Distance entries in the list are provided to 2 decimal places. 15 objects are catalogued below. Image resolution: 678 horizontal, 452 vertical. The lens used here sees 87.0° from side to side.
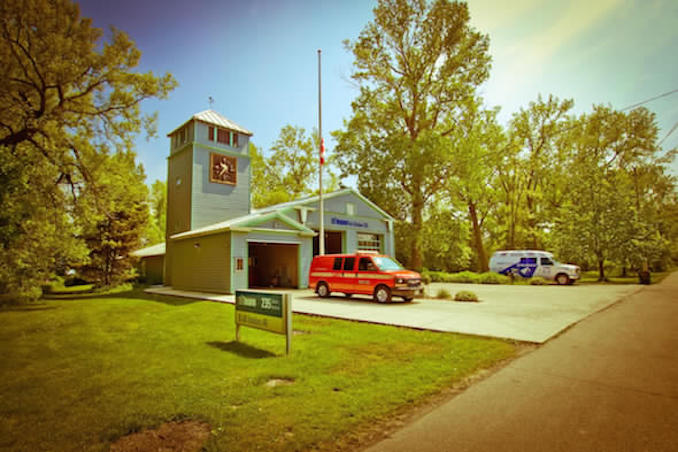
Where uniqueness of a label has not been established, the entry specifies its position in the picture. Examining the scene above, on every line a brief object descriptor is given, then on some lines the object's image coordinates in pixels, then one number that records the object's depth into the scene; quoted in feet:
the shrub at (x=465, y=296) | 47.78
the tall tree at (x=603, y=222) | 76.54
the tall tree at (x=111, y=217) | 53.62
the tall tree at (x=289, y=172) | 154.40
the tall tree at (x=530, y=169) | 122.93
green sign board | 21.48
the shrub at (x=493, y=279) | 81.30
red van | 45.11
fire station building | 62.03
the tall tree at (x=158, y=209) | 151.53
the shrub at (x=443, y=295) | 51.47
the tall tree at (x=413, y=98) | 98.27
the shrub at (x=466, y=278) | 85.05
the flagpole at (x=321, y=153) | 61.57
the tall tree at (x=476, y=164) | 98.89
